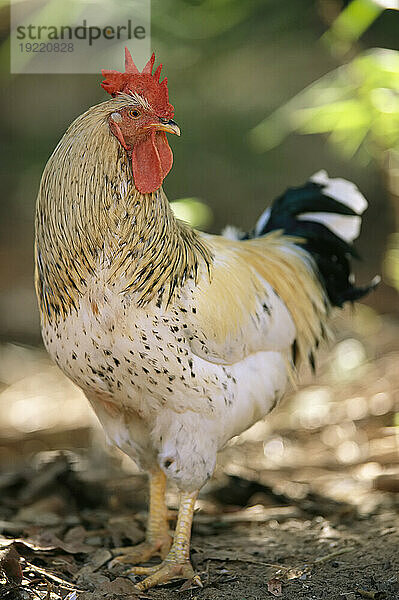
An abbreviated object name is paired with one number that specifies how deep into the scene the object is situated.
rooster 4.77
